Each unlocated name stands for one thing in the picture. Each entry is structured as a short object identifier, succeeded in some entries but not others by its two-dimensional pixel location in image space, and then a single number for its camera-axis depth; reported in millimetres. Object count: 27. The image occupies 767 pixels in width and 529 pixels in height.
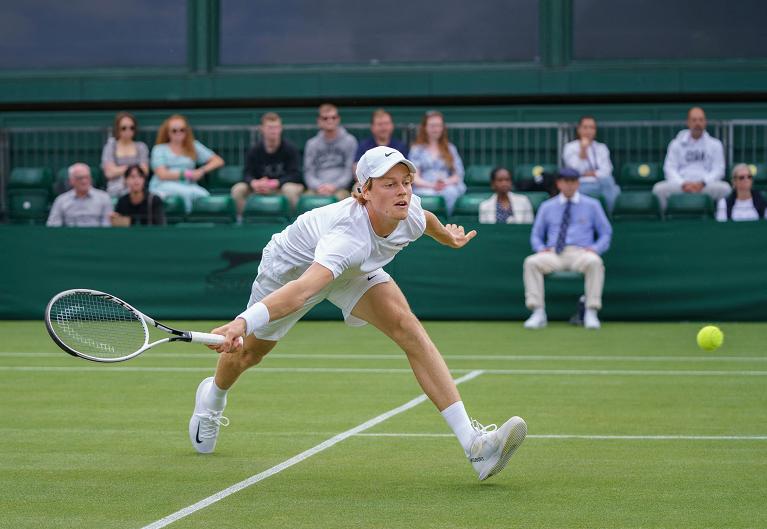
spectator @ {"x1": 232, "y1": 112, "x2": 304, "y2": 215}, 15125
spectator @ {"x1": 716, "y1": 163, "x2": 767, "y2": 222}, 14148
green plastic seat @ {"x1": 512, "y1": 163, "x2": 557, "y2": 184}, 15722
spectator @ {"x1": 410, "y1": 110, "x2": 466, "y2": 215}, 14914
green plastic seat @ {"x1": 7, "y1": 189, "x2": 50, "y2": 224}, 16266
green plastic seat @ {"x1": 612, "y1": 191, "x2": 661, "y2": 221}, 14719
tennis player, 5234
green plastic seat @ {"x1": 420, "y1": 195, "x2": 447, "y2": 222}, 14359
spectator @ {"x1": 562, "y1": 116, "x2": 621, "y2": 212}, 15039
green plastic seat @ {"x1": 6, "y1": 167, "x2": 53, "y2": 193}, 16750
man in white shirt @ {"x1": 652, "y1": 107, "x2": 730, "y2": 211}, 14938
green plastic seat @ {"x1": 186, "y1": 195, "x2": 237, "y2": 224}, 14836
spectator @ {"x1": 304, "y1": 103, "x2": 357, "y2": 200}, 15125
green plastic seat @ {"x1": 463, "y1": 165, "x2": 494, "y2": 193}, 16000
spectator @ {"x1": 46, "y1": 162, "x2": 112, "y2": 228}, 14781
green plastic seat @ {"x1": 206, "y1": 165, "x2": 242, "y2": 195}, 16209
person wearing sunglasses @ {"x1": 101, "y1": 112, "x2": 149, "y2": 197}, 15617
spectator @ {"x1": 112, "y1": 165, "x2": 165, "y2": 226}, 14695
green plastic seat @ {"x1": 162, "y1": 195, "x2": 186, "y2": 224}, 15008
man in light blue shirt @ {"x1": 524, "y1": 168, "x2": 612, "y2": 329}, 13531
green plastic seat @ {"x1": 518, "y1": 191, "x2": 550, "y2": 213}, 15066
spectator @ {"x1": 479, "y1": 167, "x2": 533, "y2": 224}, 14438
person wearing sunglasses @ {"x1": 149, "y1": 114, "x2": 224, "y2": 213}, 15344
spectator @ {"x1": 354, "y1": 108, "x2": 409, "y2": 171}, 14562
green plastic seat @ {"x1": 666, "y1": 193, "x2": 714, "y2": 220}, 14562
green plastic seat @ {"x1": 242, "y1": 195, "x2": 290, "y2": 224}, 14656
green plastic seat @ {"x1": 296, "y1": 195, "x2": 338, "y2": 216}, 14492
